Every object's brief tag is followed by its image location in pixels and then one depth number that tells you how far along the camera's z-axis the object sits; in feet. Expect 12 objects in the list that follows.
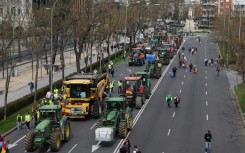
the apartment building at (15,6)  187.81
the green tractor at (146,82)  155.53
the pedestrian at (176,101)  143.95
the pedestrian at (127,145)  88.44
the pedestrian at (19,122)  113.37
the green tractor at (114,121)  97.35
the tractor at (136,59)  253.24
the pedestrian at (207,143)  95.30
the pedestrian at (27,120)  111.96
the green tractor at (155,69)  206.97
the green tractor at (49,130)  91.50
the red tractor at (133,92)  141.28
